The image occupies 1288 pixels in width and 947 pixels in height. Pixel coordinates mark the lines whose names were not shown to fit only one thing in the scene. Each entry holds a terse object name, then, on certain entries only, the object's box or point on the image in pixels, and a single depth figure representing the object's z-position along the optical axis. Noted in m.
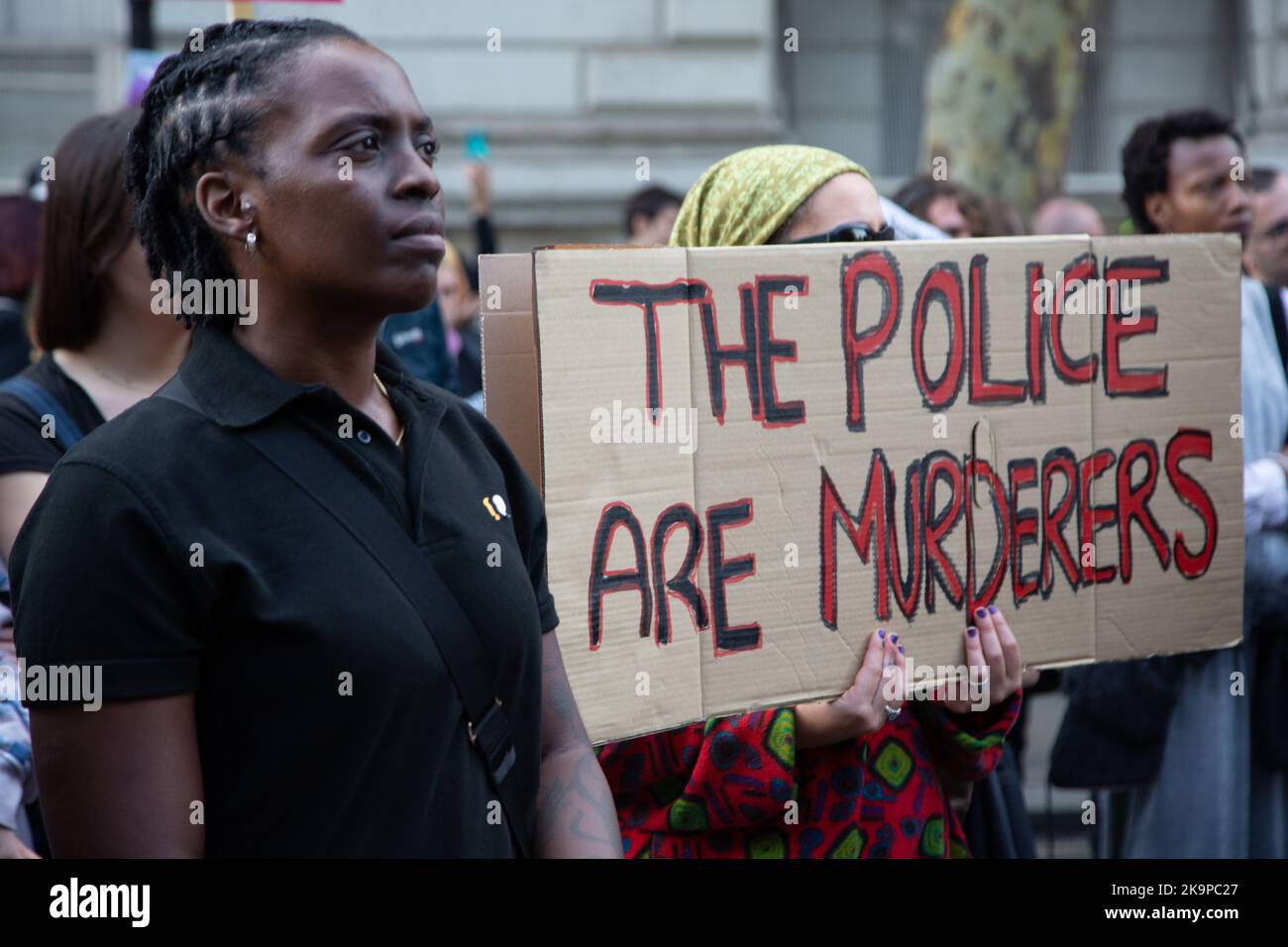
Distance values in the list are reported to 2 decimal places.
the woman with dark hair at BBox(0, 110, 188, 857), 2.64
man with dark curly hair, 3.52
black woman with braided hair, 1.46
